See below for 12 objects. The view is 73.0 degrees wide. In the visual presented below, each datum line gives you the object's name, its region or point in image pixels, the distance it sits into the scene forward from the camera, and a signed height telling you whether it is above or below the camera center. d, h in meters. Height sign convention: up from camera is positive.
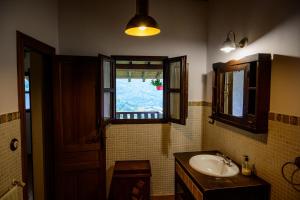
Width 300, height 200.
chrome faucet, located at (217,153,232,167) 1.99 -0.70
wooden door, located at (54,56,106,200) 2.40 -0.47
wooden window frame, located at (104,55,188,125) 2.63 -0.09
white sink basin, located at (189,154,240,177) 1.94 -0.75
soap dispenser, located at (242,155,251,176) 1.79 -0.69
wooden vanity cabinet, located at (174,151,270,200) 1.57 -0.76
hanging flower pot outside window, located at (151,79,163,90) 4.49 +0.16
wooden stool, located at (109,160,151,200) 2.40 -1.11
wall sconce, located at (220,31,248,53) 1.93 +0.46
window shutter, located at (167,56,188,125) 2.43 +0.02
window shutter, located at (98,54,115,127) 2.24 +0.02
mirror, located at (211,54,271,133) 1.59 -0.01
